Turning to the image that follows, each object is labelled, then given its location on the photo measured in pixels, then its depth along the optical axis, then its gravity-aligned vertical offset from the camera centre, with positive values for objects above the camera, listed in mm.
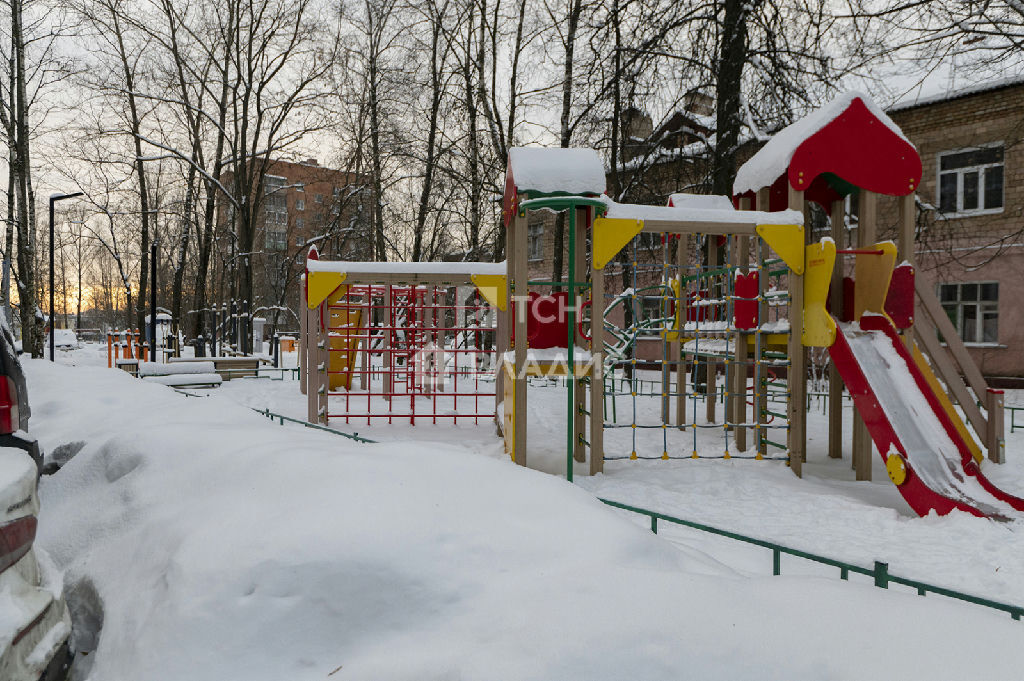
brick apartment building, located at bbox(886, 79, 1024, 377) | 14984 +2983
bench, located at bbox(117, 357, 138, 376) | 15875 -1063
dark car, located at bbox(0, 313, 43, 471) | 2775 -387
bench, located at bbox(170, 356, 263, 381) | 16031 -1080
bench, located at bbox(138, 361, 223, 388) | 13125 -1051
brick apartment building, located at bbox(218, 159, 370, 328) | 22906 +4901
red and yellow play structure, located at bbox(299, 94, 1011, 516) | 5727 +142
